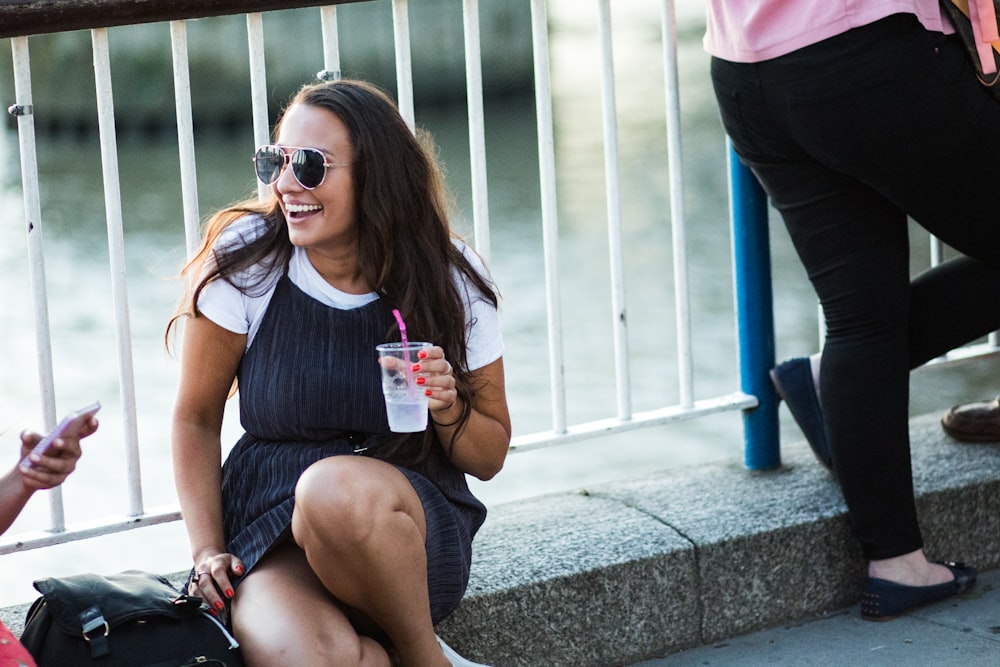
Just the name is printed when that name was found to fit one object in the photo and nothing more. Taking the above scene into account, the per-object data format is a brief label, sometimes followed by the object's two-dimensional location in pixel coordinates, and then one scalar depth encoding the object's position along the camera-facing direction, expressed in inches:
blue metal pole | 204.3
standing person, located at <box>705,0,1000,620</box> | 160.1
